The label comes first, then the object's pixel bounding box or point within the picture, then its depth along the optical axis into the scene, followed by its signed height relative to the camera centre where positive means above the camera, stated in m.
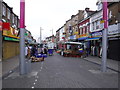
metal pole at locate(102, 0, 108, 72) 6.38 +0.24
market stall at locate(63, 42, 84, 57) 14.34 -1.35
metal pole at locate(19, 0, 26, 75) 5.63 +0.29
